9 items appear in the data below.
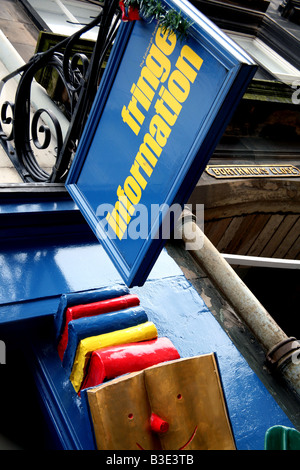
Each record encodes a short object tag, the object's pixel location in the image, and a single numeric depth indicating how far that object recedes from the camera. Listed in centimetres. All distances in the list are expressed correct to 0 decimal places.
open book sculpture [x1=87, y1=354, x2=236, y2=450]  202
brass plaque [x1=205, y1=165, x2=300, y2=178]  585
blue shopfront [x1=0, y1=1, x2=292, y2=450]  218
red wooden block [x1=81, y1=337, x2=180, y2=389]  240
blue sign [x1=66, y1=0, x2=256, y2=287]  214
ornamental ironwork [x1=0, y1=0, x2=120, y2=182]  300
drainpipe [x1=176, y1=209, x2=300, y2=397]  337
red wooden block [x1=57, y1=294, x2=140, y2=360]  277
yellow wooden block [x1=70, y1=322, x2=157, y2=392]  256
